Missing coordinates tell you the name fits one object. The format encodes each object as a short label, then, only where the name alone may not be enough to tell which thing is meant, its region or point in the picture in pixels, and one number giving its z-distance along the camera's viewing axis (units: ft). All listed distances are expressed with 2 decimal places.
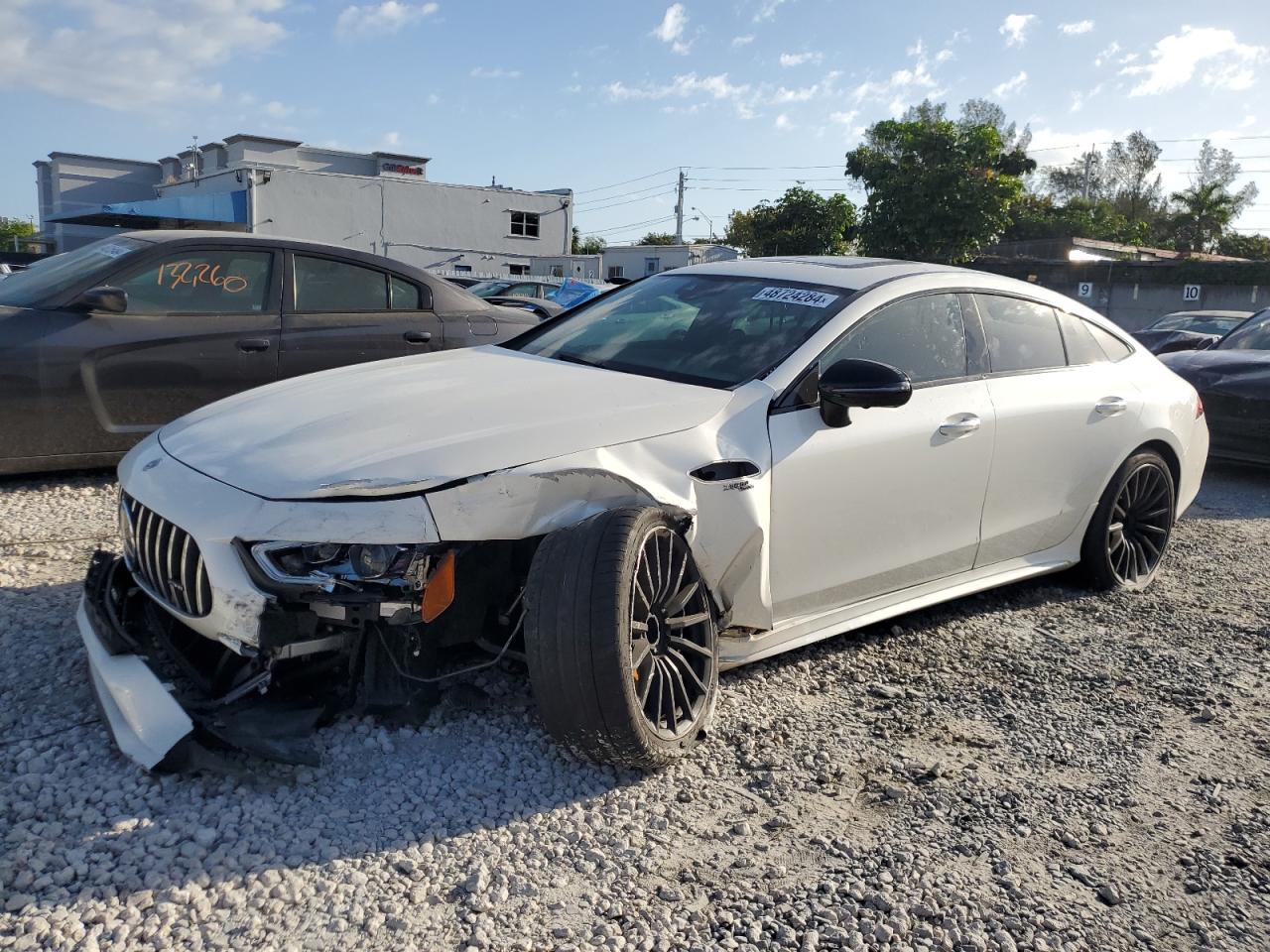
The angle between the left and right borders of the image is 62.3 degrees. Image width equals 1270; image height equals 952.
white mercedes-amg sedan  9.04
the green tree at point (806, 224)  142.10
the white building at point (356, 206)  129.90
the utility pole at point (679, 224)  220.02
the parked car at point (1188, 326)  48.32
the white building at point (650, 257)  142.92
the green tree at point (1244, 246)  171.22
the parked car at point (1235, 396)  25.66
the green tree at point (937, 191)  122.62
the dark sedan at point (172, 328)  17.54
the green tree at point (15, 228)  252.21
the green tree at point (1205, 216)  185.16
